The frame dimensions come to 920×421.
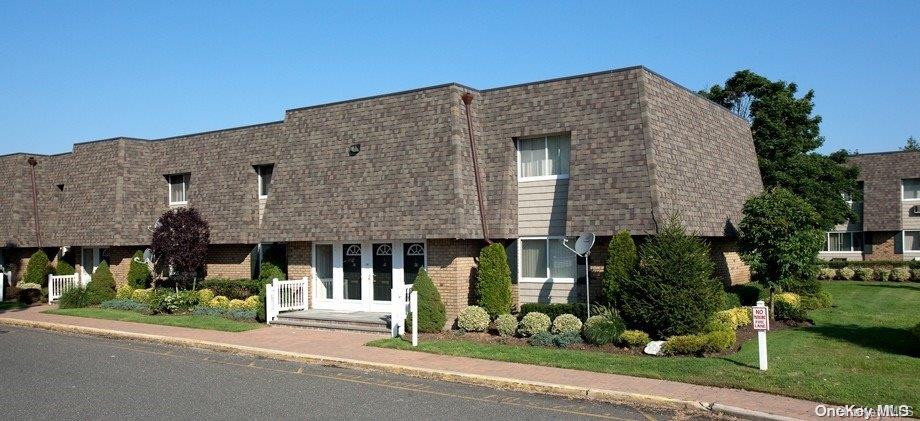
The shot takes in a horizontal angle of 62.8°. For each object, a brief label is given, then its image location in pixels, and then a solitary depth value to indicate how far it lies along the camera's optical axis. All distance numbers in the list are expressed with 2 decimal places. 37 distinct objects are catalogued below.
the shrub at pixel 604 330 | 16.23
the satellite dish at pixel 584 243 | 17.36
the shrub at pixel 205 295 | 24.44
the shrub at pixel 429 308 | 18.75
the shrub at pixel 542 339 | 16.72
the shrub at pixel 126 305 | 25.01
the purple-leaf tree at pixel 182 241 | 25.02
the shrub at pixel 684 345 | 14.75
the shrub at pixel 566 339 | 16.52
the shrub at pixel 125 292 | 26.75
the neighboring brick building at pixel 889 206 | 37.91
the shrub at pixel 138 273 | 27.56
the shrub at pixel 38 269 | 31.03
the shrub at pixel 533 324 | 17.38
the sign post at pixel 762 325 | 13.06
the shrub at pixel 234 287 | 24.20
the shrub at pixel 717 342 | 14.75
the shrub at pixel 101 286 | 27.11
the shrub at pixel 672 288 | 15.75
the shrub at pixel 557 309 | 17.77
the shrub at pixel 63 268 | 30.98
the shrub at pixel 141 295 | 26.14
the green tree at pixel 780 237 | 19.05
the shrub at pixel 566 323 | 17.14
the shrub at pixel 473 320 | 18.48
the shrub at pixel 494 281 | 18.95
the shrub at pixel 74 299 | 26.81
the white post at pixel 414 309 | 16.94
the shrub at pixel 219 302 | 23.74
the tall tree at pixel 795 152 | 29.53
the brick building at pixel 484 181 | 18.33
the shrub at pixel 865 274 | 35.50
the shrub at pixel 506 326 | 17.89
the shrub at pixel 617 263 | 17.08
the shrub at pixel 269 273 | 23.80
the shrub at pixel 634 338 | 15.75
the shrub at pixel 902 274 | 34.31
